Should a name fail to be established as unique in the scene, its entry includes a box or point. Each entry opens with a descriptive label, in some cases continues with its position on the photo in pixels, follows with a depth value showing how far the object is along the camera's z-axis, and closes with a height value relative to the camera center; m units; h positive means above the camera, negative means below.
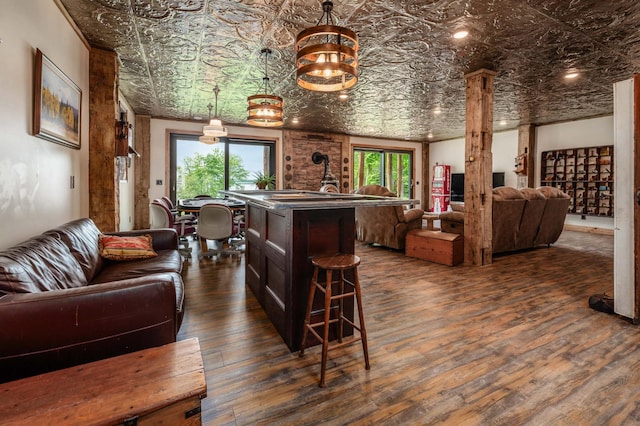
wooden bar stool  1.88 -0.56
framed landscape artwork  2.38 +0.90
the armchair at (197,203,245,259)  4.61 -0.24
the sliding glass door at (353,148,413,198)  11.55 +1.47
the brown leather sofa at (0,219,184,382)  1.17 -0.44
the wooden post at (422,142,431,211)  11.77 +1.17
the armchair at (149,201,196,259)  4.49 -0.19
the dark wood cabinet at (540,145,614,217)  7.13 +0.81
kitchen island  2.14 -0.28
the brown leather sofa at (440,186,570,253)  4.79 -0.14
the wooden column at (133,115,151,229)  7.55 +0.92
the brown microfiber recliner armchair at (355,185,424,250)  5.15 -0.22
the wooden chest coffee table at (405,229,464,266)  4.46 -0.57
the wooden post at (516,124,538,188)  8.45 +1.52
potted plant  8.34 +0.76
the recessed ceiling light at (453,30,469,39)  3.42 +1.94
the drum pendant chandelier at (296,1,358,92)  2.28 +1.21
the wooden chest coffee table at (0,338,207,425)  0.91 -0.60
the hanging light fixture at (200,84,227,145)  5.32 +1.36
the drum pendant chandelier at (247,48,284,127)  3.88 +1.24
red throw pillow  2.68 -0.35
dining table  5.00 +0.05
